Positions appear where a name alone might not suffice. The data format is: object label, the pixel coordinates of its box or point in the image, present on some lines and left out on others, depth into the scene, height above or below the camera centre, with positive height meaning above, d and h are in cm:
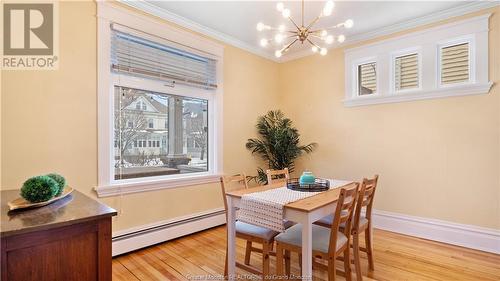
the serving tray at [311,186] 233 -45
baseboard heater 267 -110
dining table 174 -55
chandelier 189 +92
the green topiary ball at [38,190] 132 -27
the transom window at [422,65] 287 +92
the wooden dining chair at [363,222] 208 -77
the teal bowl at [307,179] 244 -40
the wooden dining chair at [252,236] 202 -80
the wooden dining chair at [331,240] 177 -76
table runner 188 -53
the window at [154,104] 261 +39
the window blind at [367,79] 366 +85
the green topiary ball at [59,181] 152 -27
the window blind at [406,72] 334 +87
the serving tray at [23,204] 126 -34
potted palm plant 409 -12
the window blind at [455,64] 299 +88
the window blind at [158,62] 269 +88
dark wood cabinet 105 -47
